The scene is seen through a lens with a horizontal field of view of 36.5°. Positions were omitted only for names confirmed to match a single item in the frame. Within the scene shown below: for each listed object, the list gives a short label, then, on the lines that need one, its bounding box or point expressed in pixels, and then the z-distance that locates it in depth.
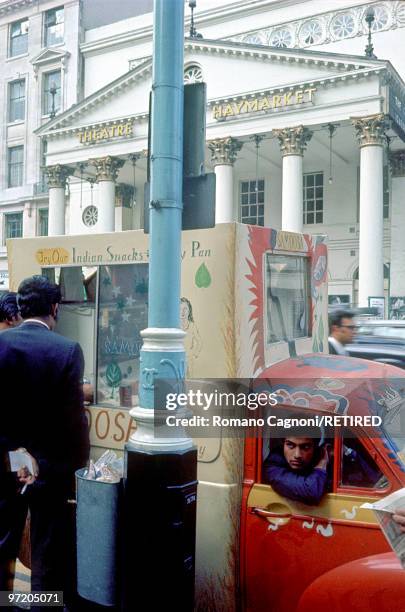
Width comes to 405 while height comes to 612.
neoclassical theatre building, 24.97
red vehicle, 2.83
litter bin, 3.21
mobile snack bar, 3.40
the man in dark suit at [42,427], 3.33
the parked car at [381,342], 8.67
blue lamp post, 3.11
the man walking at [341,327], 6.61
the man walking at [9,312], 4.43
